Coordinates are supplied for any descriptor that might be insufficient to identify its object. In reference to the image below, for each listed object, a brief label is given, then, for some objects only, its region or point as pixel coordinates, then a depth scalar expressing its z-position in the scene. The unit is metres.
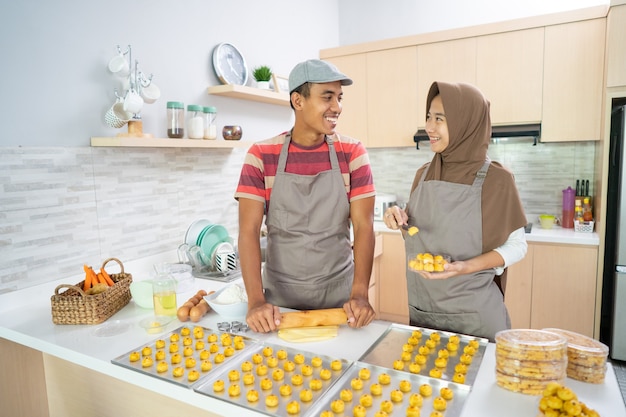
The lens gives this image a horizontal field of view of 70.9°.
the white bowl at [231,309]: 1.67
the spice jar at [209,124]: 2.63
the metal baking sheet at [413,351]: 1.20
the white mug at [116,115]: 2.16
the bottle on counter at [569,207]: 3.41
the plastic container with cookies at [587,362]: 1.10
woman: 1.62
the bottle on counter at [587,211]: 3.26
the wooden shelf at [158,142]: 2.10
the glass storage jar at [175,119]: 2.45
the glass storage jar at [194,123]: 2.54
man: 1.73
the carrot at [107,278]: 1.89
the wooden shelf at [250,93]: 2.81
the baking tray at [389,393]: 1.04
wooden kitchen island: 1.07
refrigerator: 2.87
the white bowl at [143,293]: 1.83
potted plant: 3.14
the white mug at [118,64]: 2.17
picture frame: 3.33
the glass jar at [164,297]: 1.70
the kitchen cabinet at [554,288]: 3.08
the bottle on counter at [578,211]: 3.27
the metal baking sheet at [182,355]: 1.25
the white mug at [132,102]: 2.15
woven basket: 1.66
